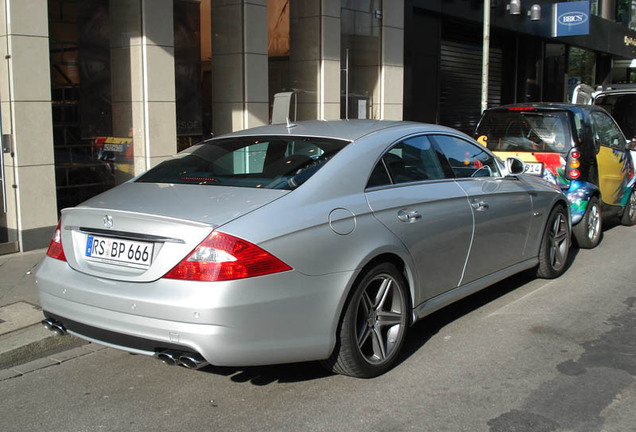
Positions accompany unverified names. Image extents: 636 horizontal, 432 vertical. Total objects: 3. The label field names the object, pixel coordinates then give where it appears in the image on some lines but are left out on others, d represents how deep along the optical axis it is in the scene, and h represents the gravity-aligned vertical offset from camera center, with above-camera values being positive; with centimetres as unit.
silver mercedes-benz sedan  358 -71
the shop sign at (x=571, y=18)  1977 +327
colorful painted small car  841 -24
